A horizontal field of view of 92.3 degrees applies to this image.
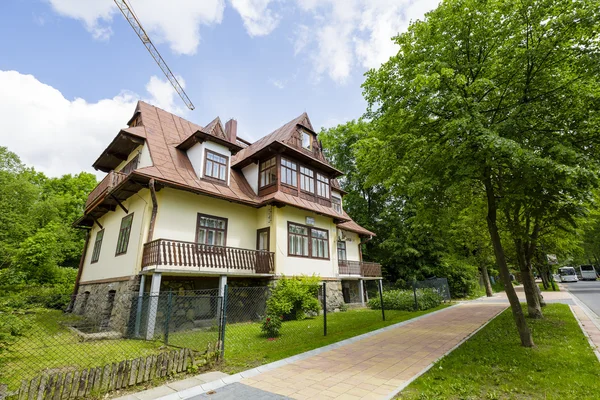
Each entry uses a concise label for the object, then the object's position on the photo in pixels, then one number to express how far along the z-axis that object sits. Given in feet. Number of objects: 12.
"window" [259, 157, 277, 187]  49.27
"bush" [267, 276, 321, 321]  39.24
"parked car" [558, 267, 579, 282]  150.23
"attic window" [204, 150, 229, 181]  43.88
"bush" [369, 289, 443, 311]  50.37
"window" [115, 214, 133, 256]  40.44
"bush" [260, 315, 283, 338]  29.63
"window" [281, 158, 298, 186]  49.26
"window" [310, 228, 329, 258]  51.58
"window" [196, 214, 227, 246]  40.68
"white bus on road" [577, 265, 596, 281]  150.20
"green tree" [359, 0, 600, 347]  20.20
